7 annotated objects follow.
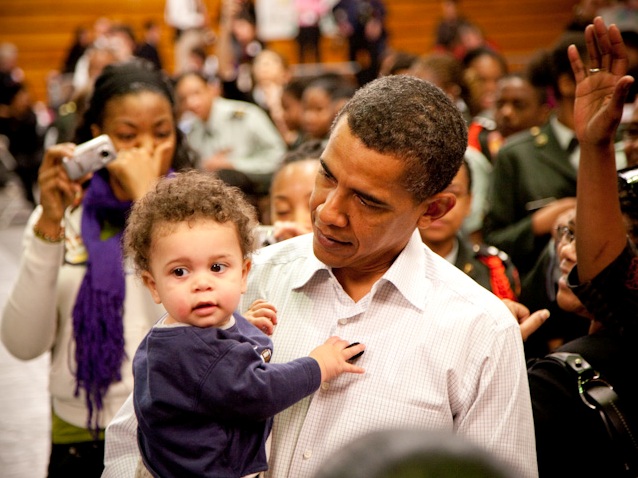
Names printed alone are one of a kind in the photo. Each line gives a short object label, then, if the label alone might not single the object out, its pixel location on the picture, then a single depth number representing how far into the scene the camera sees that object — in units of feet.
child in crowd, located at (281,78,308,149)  24.47
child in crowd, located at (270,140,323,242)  9.37
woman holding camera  7.74
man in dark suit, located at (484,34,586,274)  11.72
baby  5.38
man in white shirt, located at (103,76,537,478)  5.52
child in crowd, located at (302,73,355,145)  19.42
